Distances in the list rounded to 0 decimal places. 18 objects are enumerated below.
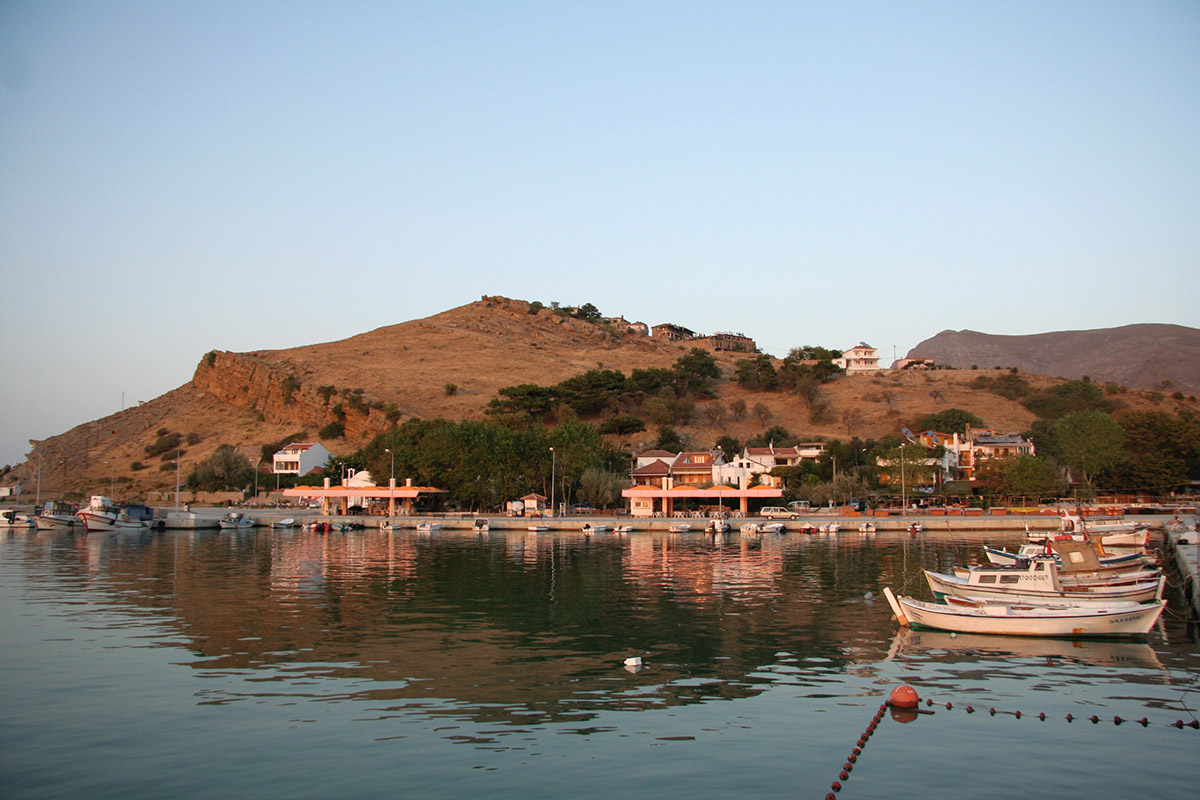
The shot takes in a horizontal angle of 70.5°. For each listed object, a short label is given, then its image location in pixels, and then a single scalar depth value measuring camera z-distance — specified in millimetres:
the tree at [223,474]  105188
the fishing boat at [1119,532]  49969
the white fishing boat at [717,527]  66562
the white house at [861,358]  168750
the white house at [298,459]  108188
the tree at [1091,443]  80062
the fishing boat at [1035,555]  33747
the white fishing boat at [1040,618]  22688
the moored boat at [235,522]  73525
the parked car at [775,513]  73188
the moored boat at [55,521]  73500
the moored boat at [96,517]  70750
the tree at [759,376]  133750
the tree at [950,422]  109625
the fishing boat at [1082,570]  27484
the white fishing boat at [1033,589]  25047
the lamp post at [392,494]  79875
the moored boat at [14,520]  73188
